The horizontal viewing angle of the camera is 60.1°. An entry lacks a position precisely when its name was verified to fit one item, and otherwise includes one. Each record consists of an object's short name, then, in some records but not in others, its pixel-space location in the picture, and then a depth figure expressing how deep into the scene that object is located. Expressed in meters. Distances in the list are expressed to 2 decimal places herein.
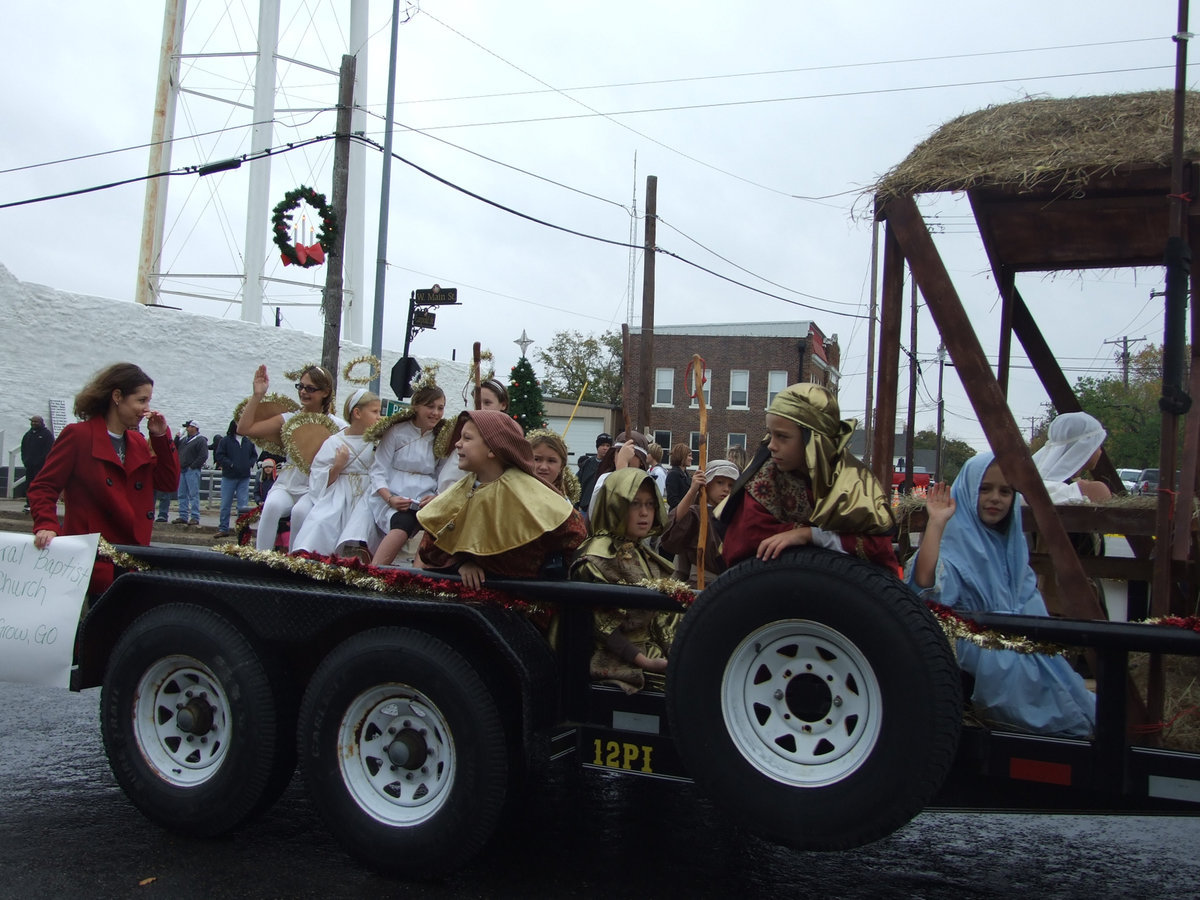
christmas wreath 14.06
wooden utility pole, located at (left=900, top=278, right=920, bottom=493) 6.18
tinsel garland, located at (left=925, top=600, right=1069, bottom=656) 3.12
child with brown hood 3.90
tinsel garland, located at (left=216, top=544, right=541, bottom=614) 3.78
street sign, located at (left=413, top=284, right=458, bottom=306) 14.20
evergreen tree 21.28
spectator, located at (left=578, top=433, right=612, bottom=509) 10.55
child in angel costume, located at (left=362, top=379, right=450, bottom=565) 5.92
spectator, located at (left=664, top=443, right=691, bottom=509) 10.31
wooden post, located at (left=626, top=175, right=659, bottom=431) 21.16
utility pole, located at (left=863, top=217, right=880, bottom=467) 17.81
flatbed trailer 3.01
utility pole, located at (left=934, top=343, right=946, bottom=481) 30.77
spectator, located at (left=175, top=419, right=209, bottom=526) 16.84
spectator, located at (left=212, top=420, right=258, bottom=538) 15.09
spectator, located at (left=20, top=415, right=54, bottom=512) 16.78
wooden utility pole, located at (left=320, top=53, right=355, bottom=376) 14.66
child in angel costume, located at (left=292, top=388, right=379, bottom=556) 5.88
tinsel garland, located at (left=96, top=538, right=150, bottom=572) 4.38
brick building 52.12
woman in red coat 4.82
